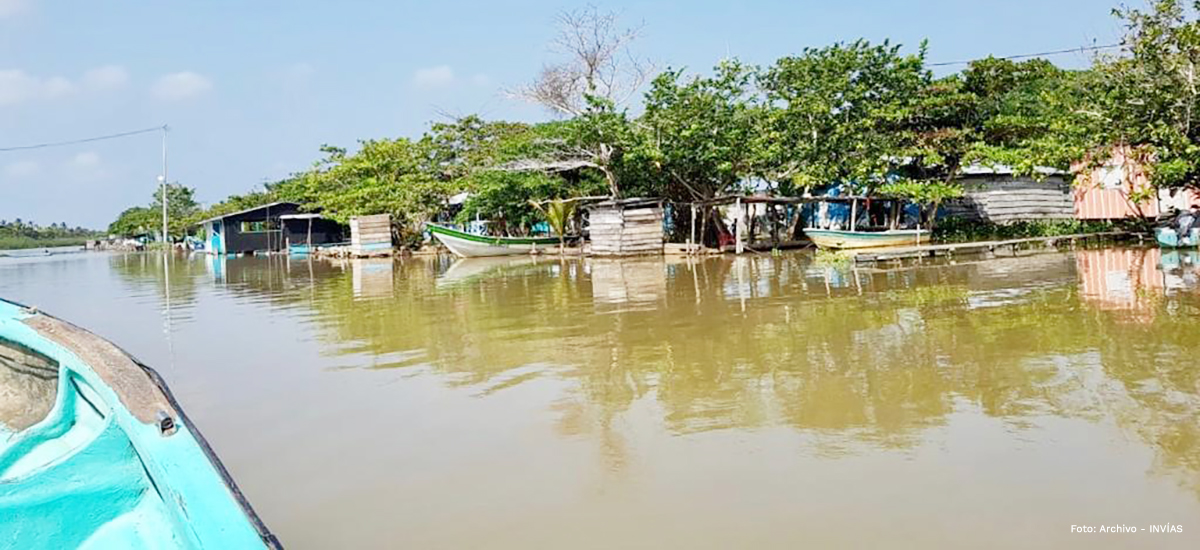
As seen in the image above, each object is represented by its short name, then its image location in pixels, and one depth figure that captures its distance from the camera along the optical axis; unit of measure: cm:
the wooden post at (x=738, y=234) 2130
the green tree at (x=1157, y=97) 1319
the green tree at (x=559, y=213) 2511
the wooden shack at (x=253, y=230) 4097
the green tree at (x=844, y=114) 1936
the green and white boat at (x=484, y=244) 2647
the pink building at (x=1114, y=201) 2172
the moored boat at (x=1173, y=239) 1562
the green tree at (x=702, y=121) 2056
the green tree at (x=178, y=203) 6445
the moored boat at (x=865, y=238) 1986
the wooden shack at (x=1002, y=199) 2342
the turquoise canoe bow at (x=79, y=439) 274
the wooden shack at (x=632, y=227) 2209
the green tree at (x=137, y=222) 6181
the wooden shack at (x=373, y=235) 3016
